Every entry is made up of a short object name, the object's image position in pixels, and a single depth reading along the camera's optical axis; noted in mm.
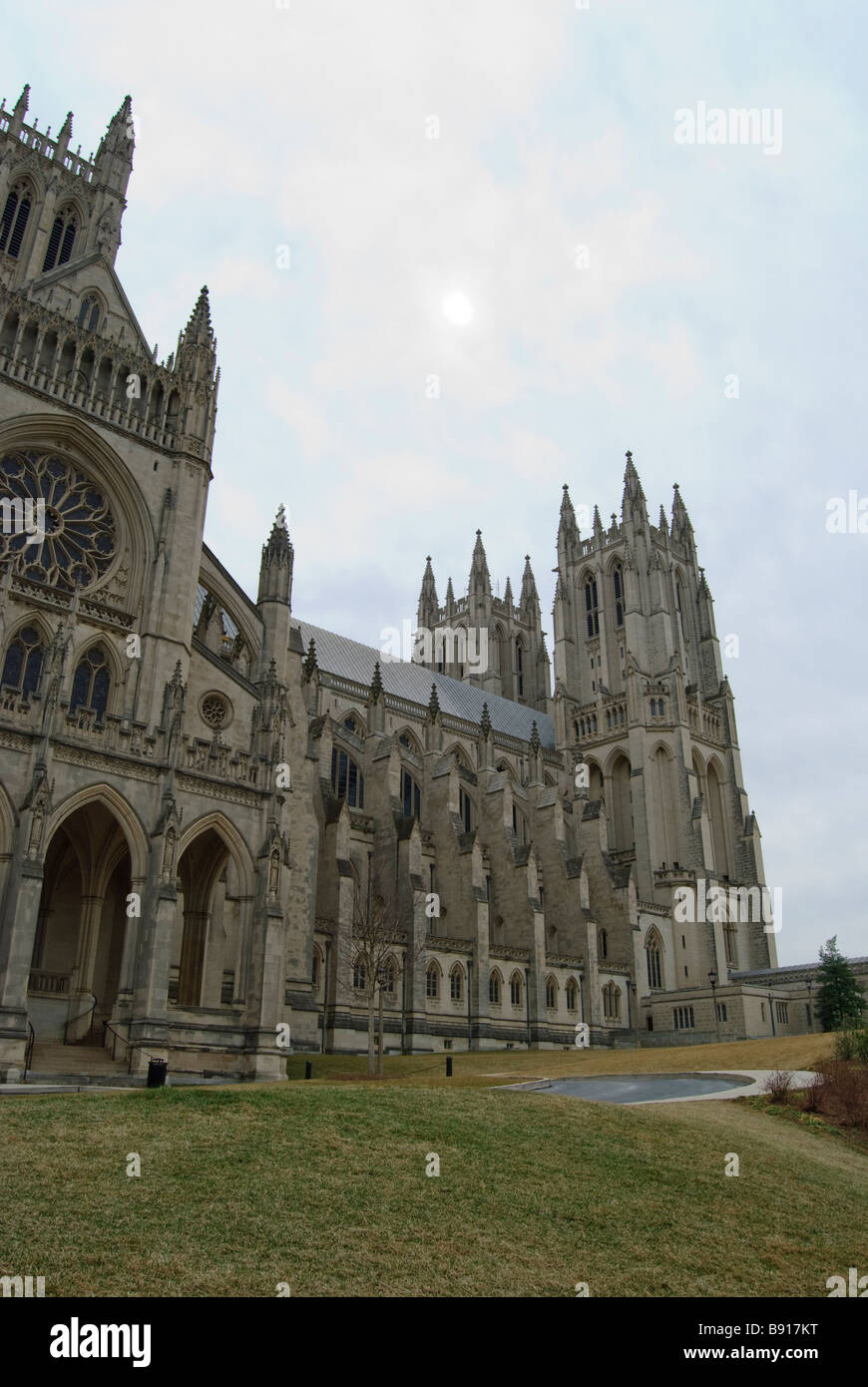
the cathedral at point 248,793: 27609
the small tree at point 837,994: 49281
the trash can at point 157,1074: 21016
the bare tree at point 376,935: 33969
